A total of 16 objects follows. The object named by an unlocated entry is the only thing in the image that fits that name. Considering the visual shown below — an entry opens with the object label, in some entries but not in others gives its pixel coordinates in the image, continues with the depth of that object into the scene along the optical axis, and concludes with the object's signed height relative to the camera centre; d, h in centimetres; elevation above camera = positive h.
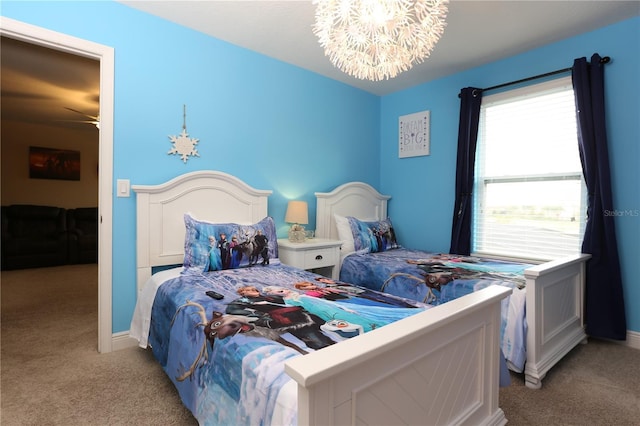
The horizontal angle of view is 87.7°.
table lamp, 309 -8
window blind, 278 +31
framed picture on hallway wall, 568 +76
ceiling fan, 484 +139
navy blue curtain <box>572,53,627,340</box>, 247 -3
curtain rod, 256 +116
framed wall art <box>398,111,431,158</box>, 373 +87
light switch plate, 236 +14
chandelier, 159 +91
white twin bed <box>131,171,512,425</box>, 81 -46
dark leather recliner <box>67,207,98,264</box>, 543 -45
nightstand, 288 -40
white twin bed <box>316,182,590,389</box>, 189 -65
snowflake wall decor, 261 +50
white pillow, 324 -24
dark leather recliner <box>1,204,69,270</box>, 493 -47
